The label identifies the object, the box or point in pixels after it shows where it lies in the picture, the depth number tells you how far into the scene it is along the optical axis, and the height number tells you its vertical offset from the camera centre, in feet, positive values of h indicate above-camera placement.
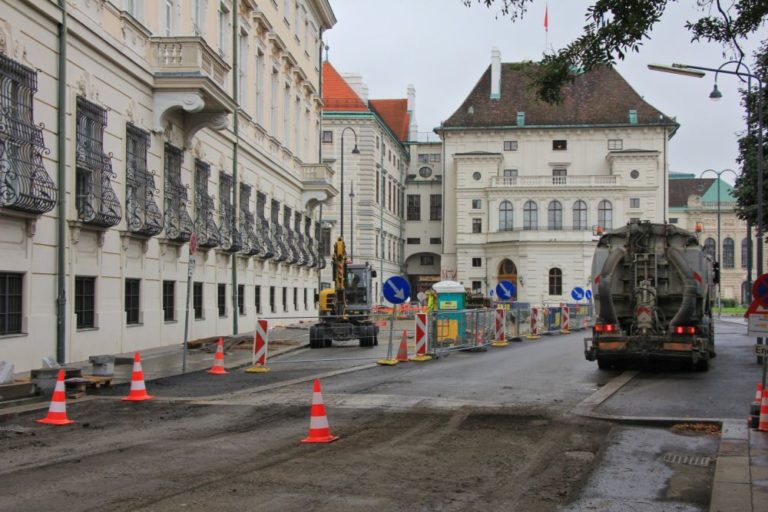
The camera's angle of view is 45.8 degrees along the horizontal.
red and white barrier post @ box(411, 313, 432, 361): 76.89 -4.16
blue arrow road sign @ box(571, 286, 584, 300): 165.16 -1.50
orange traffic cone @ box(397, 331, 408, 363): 73.77 -5.55
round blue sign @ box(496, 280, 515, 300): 120.98 -0.63
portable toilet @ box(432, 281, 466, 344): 83.10 -3.77
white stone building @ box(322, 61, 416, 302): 257.34 +32.51
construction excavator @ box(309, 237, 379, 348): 92.27 -3.69
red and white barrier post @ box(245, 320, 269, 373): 65.10 -4.69
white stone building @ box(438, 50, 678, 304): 276.21 +34.28
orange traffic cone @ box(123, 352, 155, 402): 47.43 -5.30
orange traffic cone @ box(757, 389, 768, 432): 35.96 -5.16
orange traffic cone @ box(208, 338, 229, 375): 63.67 -5.63
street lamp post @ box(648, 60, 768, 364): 74.18 +15.90
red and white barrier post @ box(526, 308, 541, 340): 119.47 -5.43
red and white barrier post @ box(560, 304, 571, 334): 138.51 -5.62
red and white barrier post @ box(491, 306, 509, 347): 101.57 -4.94
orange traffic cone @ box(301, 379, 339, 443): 33.71 -5.27
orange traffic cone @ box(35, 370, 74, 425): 39.09 -5.39
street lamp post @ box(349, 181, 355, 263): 254.18 +19.95
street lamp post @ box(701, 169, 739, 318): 182.96 +16.69
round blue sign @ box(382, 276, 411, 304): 74.95 -0.33
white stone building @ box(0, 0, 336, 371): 56.03 +9.39
